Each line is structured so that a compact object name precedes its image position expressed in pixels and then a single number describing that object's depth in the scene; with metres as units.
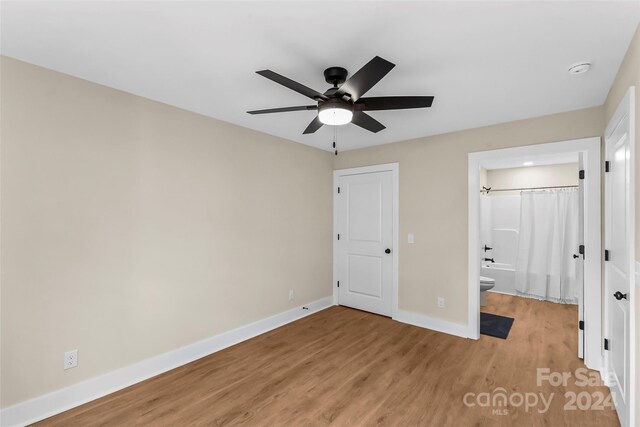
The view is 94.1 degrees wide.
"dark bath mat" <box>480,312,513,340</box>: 3.47
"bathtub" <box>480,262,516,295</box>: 5.24
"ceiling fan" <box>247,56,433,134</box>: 1.70
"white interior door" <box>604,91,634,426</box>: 1.75
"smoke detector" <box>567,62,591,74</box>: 1.98
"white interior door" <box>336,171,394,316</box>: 4.13
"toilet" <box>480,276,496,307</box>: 4.29
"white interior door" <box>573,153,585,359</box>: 2.79
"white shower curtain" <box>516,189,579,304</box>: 4.75
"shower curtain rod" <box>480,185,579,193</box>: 5.03
